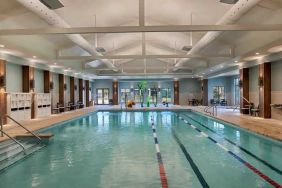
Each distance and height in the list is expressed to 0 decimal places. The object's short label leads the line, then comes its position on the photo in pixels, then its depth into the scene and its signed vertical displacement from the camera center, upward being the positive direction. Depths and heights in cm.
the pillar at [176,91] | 1815 +24
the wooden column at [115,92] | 1811 +16
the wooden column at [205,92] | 1616 +10
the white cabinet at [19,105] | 706 -40
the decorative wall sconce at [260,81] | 794 +48
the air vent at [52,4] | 397 +193
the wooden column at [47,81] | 1012 +73
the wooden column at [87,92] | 1646 +22
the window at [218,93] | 1712 +1
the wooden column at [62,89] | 1160 +35
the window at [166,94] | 1932 -4
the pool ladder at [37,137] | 481 -106
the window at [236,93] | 1532 -1
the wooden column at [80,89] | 1490 +43
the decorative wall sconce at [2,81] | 670 +50
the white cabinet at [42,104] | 872 -46
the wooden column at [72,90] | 1331 +32
